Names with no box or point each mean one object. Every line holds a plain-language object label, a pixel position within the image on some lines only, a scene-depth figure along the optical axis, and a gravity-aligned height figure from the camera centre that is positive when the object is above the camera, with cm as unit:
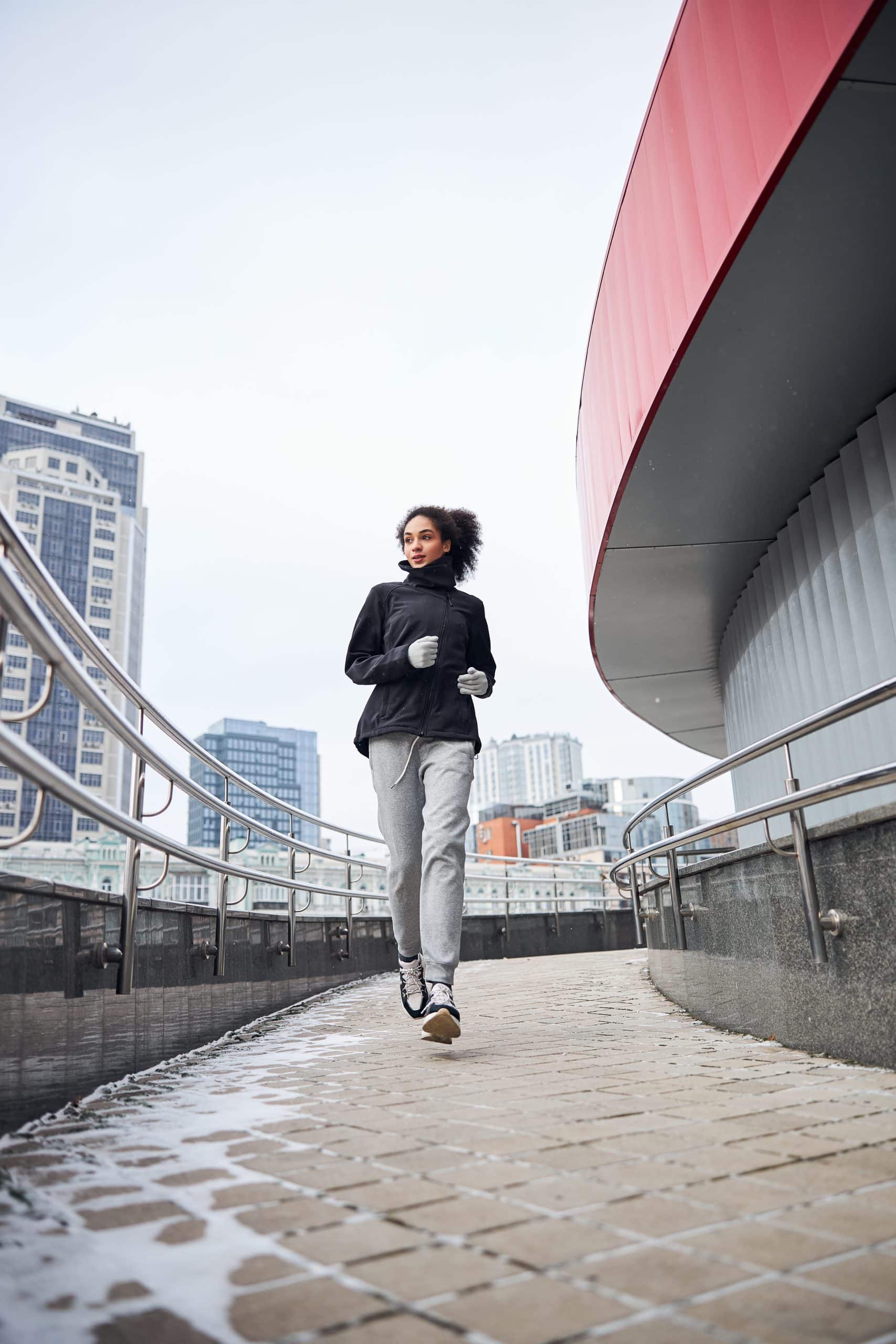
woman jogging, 356 +81
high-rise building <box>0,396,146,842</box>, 10688 +5065
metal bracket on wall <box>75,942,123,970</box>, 259 +1
